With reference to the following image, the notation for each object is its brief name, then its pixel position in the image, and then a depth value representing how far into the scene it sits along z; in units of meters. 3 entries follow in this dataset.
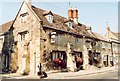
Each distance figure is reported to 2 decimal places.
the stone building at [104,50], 26.92
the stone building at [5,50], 20.33
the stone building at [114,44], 29.86
